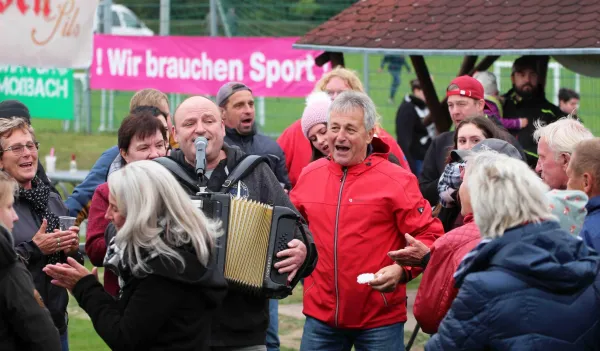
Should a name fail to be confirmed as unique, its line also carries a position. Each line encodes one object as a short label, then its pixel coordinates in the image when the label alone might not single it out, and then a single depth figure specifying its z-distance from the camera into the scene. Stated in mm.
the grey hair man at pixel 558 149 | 8477
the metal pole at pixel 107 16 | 26855
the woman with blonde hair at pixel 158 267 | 6630
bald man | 7784
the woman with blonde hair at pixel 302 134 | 12292
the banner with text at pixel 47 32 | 12854
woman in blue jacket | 6164
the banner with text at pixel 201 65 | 22981
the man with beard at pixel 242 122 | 11700
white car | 41048
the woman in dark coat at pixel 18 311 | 6606
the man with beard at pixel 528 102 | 14252
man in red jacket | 8854
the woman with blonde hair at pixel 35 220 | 8627
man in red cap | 11323
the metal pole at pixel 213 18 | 24284
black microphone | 7718
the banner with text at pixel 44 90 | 22957
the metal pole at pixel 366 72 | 21618
